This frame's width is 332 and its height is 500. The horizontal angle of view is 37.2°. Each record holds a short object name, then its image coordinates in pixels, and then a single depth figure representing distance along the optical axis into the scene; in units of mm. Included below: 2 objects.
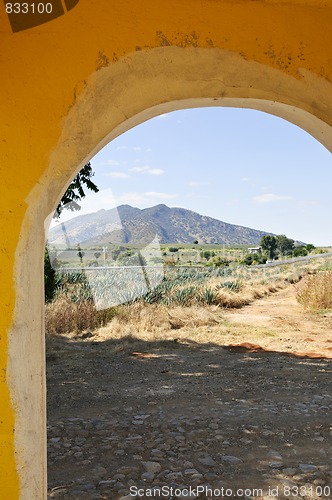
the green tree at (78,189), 8156
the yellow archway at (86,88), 2021
